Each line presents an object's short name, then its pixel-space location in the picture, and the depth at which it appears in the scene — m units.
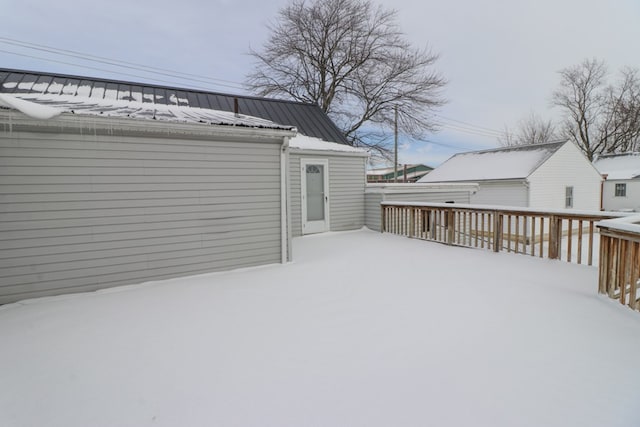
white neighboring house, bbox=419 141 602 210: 13.08
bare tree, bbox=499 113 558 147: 28.92
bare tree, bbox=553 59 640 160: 25.17
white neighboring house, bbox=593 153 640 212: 19.52
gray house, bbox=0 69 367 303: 3.53
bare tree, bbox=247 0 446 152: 15.47
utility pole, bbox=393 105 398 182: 16.16
